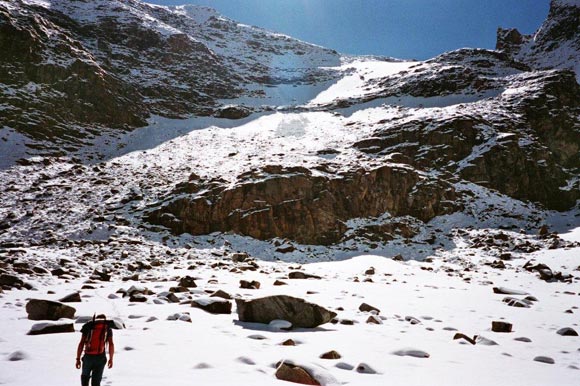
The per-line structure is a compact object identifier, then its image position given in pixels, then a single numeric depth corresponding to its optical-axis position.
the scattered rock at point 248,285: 12.14
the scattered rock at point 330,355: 5.43
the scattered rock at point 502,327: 7.87
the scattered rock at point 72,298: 8.90
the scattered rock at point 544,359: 5.87
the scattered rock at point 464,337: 6.89
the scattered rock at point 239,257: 20.03
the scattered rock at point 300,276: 15.52
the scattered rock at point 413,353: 5.81
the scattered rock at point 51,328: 6.00
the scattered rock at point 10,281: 10.37
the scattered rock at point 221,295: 9.98
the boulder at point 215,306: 8.49
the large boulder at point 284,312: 7.55
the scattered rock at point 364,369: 4.88
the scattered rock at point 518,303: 10.71
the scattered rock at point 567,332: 7.65
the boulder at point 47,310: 6.98
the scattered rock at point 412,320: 8.41
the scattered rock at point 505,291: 12.74
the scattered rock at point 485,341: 6.76
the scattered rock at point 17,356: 4.62
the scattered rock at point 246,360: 5.01
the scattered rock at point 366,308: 9.26
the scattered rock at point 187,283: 11.91
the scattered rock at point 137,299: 9.26
